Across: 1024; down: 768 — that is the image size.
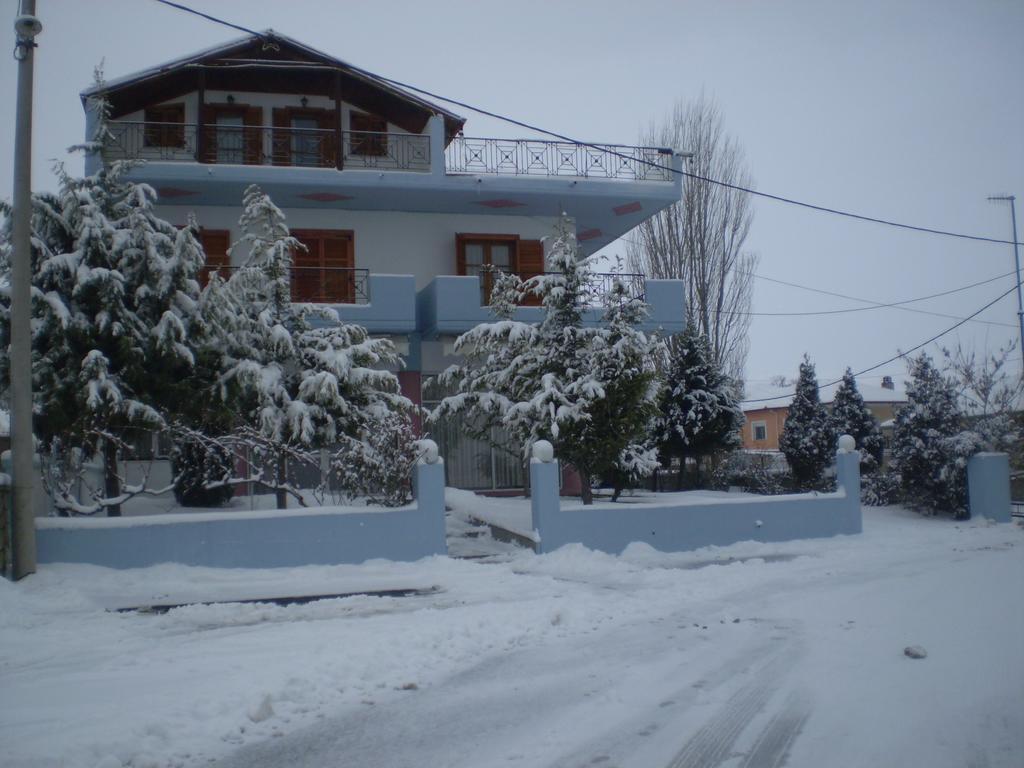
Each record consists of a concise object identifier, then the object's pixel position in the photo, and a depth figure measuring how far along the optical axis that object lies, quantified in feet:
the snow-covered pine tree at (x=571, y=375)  51.72
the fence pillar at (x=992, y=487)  63.57
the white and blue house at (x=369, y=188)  67.21
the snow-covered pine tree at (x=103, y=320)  42.75
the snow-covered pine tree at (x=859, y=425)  80.53
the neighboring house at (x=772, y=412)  166.81
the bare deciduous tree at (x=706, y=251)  96.89
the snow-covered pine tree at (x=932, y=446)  65.36
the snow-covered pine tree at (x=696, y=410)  79.41
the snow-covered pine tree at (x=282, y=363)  47.01
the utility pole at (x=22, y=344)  36.70
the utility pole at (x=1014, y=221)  82.71
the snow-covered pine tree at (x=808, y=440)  79.51
